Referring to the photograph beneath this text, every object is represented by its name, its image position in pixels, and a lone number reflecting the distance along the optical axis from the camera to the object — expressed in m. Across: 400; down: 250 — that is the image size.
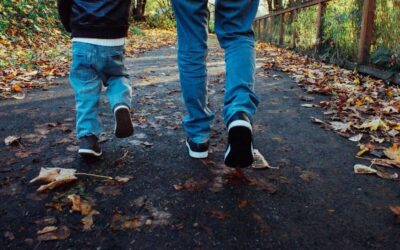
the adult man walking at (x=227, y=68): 1.74
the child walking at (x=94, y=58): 2.16
